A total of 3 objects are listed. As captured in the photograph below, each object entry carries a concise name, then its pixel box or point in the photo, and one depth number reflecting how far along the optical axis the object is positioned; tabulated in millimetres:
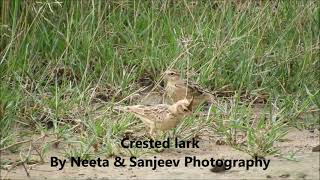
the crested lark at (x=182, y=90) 10423
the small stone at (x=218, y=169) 8452
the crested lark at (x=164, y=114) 9121
